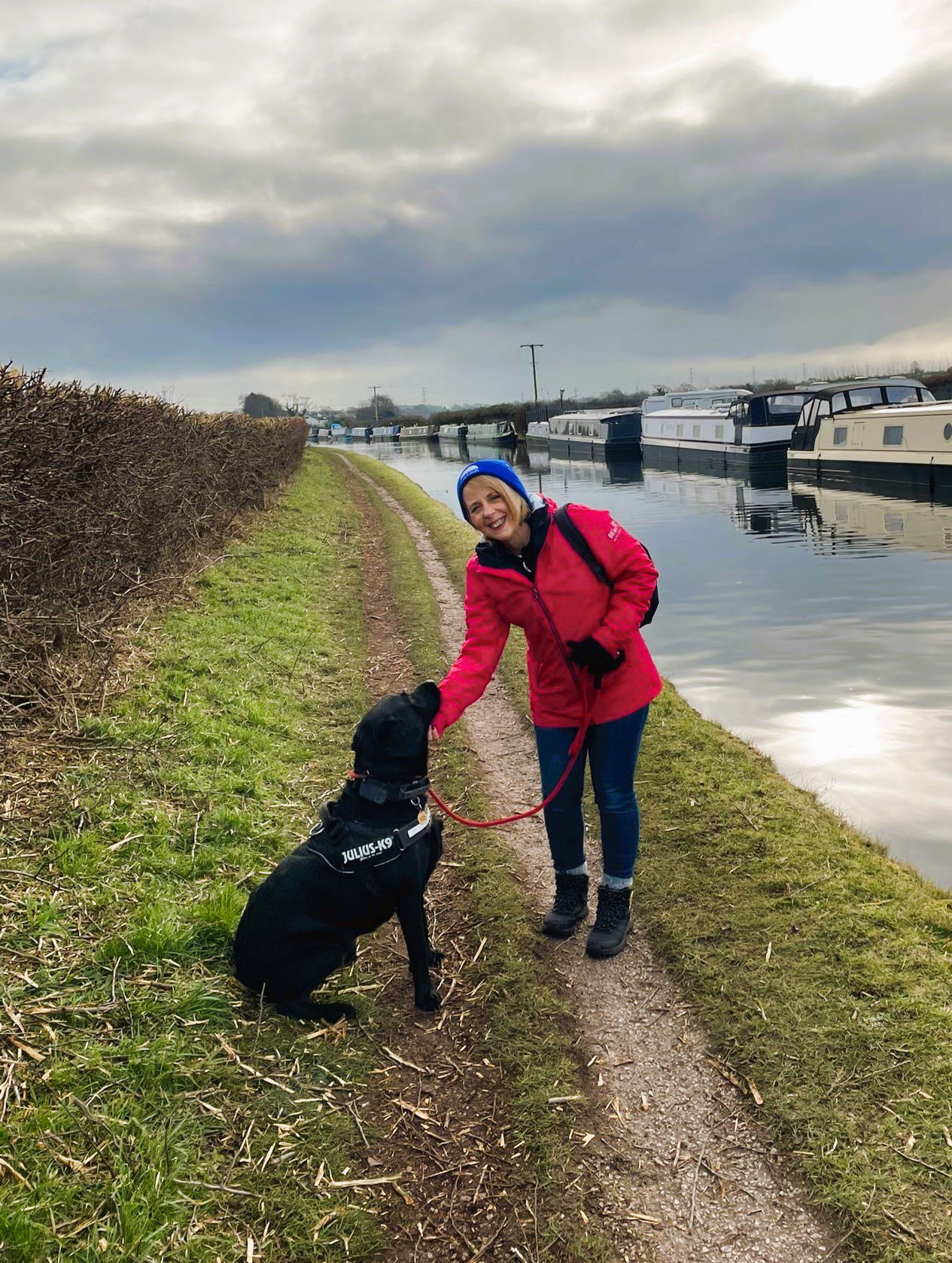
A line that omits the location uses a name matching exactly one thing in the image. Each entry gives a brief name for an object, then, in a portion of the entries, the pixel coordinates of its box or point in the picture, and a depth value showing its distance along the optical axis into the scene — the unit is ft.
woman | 11.85
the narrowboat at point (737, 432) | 113.19
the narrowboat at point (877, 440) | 75.41
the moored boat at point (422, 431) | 327.88
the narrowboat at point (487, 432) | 238.68
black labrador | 11.12
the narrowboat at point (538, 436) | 208.47
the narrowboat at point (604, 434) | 162.91
